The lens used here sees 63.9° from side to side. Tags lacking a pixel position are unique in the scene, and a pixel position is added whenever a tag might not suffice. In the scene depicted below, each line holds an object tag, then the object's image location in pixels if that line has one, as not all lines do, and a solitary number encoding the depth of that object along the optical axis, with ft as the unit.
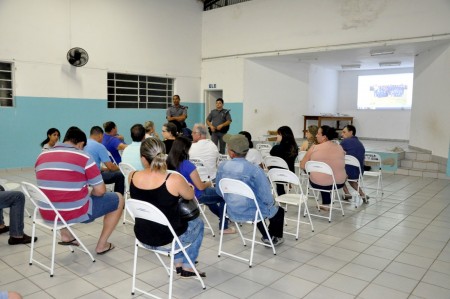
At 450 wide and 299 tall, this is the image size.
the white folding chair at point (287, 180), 13.05
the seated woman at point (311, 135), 18.40
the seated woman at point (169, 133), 15.88
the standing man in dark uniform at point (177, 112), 29.30
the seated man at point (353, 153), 18.29
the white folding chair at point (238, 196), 10.57
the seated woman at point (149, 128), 19.63
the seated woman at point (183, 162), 11.24
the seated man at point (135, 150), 14.40
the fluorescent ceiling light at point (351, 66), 40.40
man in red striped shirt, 9.84
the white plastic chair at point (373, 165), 19.67
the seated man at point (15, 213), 11.70
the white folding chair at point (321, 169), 15.03
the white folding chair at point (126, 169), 13.65
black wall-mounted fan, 27.40
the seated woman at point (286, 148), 16.88
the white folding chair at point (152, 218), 7.98
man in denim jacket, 11.01
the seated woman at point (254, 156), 16.03
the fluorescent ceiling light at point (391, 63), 37.37
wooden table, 38.61
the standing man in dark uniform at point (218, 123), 28.78
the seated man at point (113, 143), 17.68
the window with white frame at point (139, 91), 31.35
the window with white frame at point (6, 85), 24.86
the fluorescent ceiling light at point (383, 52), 29.59
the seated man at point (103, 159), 14.15
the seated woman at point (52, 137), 16.81
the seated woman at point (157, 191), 8.46
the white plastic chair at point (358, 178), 17.76
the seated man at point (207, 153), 15.10
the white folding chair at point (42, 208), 9.70
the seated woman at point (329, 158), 15.79
